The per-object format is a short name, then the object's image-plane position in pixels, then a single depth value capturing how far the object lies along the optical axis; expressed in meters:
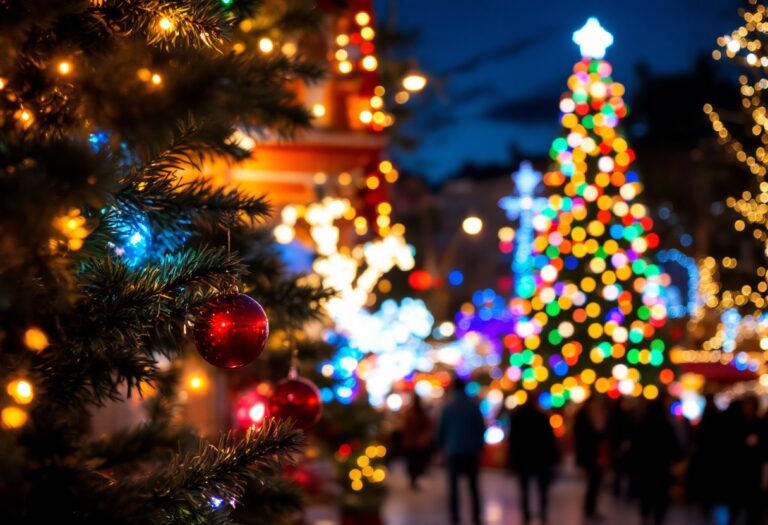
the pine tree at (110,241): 2.07
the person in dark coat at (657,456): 12.04
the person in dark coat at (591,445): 14.02
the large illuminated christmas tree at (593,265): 23.80
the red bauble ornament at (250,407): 6.95
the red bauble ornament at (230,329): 2.97
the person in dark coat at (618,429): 15.11
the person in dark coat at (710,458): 12.63
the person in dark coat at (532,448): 13.06
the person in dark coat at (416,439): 18.08
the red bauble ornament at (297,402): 4.28
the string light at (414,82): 11.10
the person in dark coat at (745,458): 12.29
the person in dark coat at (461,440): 12.67
